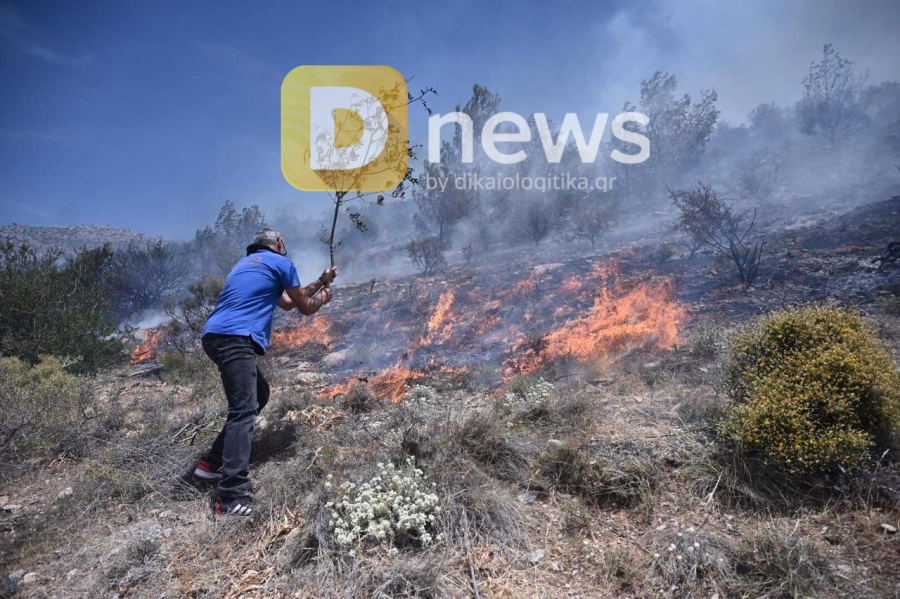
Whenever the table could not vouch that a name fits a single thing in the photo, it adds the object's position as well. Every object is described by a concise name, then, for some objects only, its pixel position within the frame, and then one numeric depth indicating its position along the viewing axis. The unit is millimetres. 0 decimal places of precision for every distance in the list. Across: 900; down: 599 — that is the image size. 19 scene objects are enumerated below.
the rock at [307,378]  6184
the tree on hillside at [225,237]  23031
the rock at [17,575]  2199
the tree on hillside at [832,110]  22938
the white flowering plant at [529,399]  3855
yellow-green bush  2336
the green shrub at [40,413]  3496
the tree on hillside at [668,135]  24938
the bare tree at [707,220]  10102
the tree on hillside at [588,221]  17719
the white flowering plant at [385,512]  2246
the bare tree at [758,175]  18858
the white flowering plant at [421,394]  4174
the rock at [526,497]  2748
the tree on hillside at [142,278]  15730
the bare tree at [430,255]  16922
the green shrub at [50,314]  6773
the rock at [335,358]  7396
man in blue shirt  2711
